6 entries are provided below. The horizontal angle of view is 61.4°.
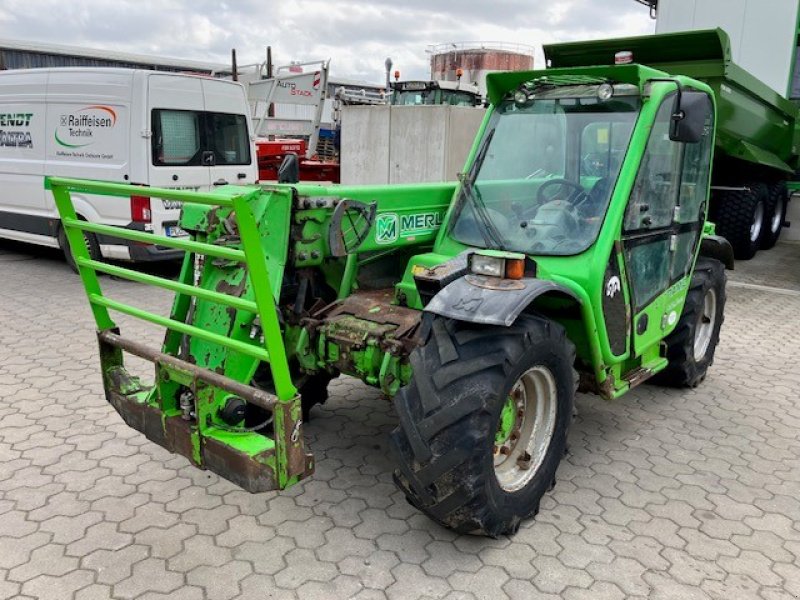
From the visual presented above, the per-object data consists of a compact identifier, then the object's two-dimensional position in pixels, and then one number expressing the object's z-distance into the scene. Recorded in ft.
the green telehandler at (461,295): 9.00
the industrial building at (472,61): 147.95
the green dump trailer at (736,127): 24.40
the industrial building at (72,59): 80.79
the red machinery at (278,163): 43.32
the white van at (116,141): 25.46
